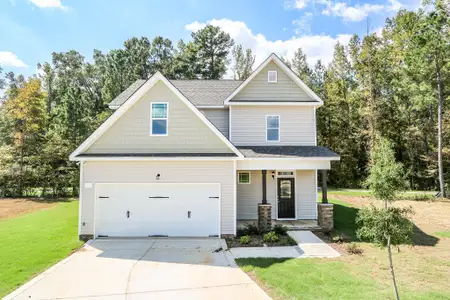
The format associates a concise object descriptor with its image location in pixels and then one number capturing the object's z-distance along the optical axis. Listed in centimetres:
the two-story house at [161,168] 1148
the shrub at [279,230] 1157
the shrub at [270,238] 1064
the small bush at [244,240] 1061
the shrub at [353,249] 962
